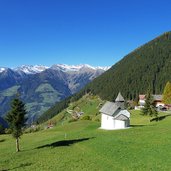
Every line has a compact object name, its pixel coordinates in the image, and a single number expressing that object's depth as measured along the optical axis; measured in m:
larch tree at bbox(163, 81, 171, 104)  78.59
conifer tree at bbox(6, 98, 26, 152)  40.64
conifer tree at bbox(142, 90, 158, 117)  66.92
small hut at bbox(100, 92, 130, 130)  54.23
